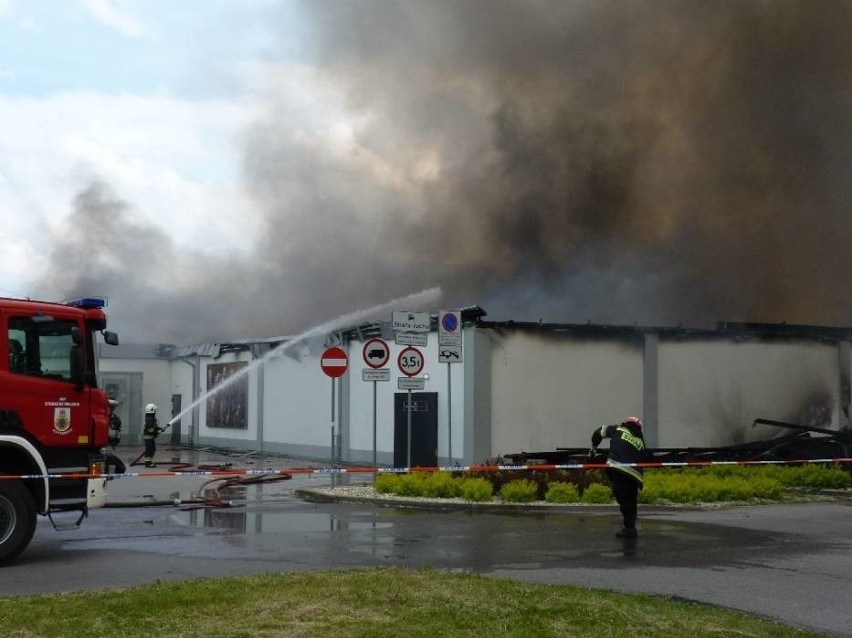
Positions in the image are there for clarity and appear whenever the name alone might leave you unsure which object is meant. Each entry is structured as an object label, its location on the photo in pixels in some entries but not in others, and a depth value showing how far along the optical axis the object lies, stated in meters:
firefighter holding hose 24.61
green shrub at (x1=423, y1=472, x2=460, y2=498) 16.38
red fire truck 10.55
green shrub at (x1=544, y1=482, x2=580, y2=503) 15.66
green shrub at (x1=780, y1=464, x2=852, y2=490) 18.36
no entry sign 18.29
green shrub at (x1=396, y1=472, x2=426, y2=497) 16.69
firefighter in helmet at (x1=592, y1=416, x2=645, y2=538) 12.38
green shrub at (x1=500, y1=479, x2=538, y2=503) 15.74
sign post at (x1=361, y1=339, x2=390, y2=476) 18.23
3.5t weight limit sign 17.72
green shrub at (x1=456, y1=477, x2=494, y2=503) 15.80
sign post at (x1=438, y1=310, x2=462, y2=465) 17.22
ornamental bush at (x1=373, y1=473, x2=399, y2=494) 17.14
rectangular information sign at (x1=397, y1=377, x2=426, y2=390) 17.80
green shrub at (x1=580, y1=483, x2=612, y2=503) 15.69
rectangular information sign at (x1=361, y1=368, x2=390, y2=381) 18.23
